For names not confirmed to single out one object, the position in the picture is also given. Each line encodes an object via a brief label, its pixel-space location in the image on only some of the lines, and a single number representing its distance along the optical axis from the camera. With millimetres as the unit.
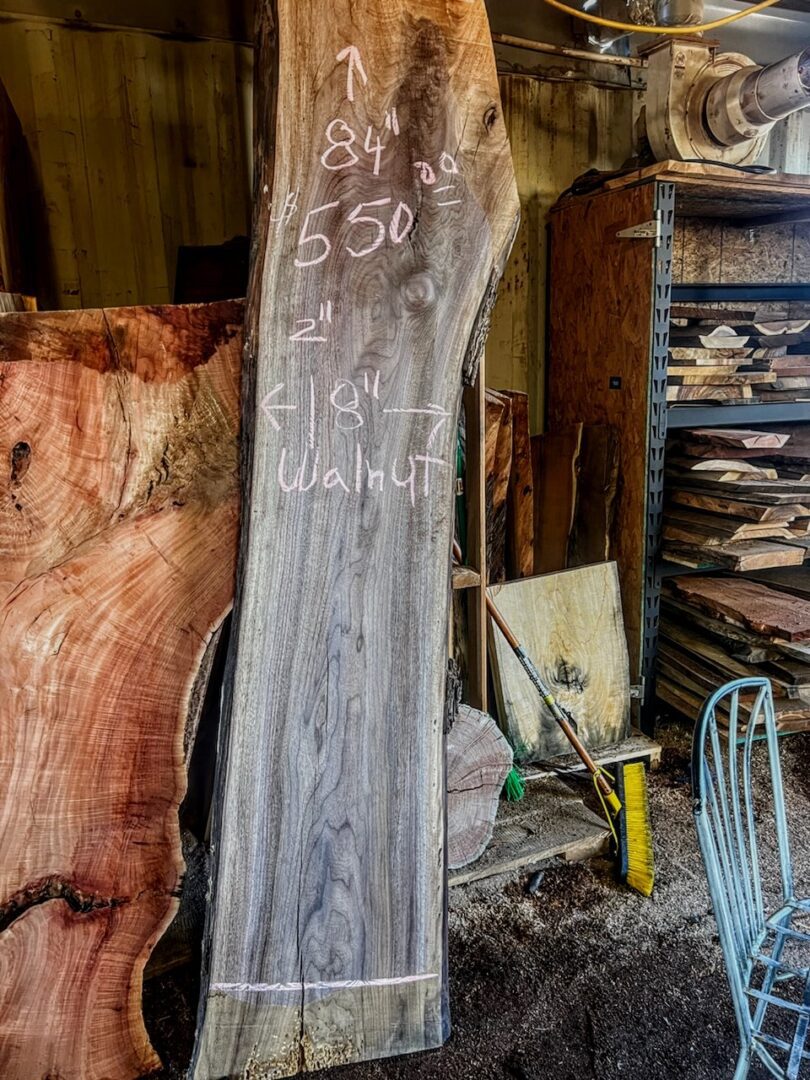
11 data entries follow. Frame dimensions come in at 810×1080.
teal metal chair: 996
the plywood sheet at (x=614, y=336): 2174
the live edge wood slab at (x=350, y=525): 1188
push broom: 1800
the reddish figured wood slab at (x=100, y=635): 1179
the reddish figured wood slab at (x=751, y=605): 2100
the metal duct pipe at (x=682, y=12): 2053
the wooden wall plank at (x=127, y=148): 2033
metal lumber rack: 2111
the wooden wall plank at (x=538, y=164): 2525
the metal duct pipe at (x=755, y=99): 1815
